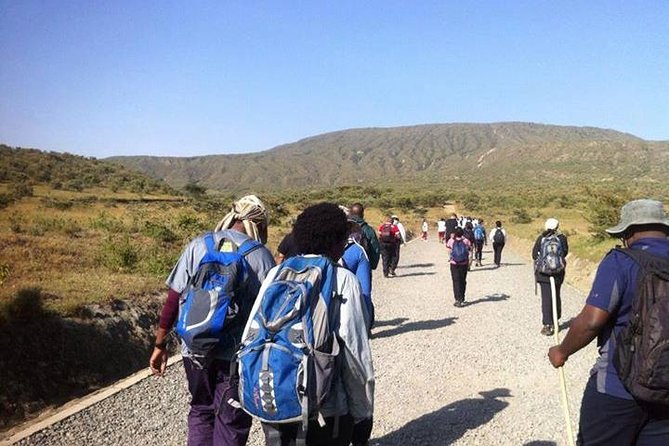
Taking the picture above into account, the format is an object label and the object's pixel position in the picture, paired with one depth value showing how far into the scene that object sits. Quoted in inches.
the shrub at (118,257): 477.4
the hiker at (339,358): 106.3
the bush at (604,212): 840.7
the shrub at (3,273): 350.3
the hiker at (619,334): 110.3
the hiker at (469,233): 727.7
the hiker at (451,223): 716.8
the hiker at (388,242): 654.5
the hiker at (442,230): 1157.7
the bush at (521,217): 1768.1
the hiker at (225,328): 131.9
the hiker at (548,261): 362.3
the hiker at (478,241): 823.1
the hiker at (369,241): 266.9
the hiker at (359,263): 203.2
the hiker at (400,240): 672.4
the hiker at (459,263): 479.8
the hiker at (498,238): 788.0
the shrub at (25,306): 286.8
